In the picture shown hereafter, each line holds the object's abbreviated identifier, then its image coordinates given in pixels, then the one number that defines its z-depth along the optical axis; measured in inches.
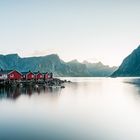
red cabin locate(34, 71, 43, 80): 5521.7
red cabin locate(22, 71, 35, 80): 5173.2
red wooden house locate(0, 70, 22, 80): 4687.5
